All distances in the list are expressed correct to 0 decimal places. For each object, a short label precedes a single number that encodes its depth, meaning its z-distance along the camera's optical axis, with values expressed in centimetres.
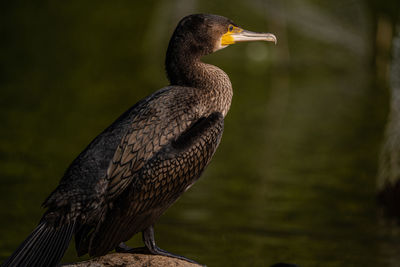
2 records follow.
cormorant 1279
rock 1365
